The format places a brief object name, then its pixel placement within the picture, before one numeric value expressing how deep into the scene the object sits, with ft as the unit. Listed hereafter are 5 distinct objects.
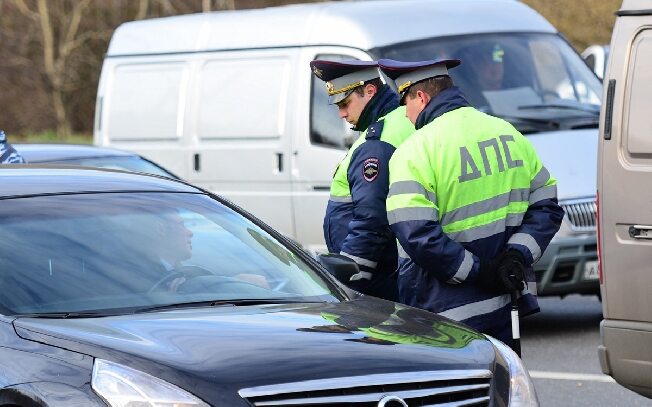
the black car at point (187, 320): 30.04
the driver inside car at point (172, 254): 36.40
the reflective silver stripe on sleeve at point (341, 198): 46.55
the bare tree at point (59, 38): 234.58
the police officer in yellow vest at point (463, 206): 40.14
